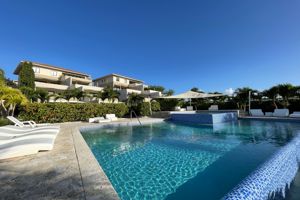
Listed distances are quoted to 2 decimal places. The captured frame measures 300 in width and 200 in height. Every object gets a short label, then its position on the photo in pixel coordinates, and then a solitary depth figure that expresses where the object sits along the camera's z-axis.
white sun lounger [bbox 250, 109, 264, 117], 14.79
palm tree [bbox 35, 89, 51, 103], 18.66
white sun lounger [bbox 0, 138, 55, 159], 3.66
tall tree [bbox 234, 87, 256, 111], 17.43
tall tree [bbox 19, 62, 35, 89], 22.56
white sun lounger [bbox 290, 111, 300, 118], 12.49
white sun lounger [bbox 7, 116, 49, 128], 7.67
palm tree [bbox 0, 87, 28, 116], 9.98
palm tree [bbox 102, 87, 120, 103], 24.55
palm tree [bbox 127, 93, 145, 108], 17.56
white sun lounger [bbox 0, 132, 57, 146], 4.44
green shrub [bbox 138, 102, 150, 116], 17.62
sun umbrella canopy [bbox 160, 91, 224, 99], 17.16
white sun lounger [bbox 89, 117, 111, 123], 12.37
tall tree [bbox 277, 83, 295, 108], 14.44
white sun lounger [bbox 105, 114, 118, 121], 13.48
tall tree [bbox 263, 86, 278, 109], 15.39
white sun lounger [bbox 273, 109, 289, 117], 13.48
